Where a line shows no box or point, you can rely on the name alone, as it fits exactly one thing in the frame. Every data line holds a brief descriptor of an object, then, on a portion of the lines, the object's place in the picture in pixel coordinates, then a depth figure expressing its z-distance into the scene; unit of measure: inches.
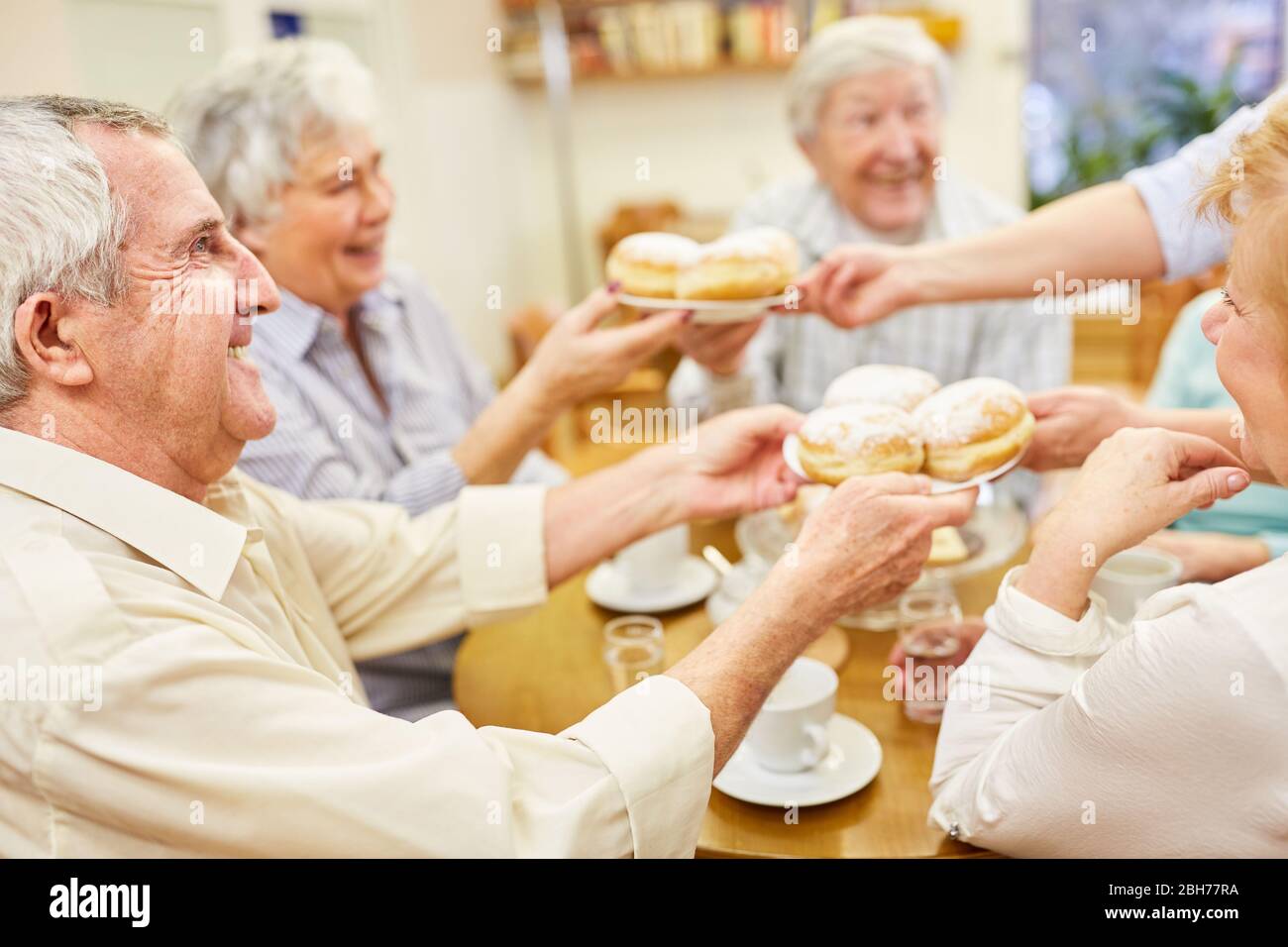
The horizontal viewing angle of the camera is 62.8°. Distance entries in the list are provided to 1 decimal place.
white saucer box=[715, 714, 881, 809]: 47.3
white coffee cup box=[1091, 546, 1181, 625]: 56.6
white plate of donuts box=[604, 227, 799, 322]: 73.9
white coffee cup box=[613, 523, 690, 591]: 68.9
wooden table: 45.5
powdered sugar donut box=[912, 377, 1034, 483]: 54.7
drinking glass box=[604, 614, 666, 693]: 59.2
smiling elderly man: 35.5
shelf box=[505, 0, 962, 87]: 213.0
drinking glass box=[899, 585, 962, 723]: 53.9
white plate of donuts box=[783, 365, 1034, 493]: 54.6
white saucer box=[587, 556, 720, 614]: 68.1
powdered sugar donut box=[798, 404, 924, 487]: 54.3
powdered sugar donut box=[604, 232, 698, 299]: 76.2
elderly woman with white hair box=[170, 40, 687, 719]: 75.0
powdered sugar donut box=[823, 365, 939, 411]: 59.7
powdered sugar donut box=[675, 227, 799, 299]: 73.9
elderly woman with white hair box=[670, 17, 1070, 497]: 103.7
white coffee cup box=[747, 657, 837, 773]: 47.6
